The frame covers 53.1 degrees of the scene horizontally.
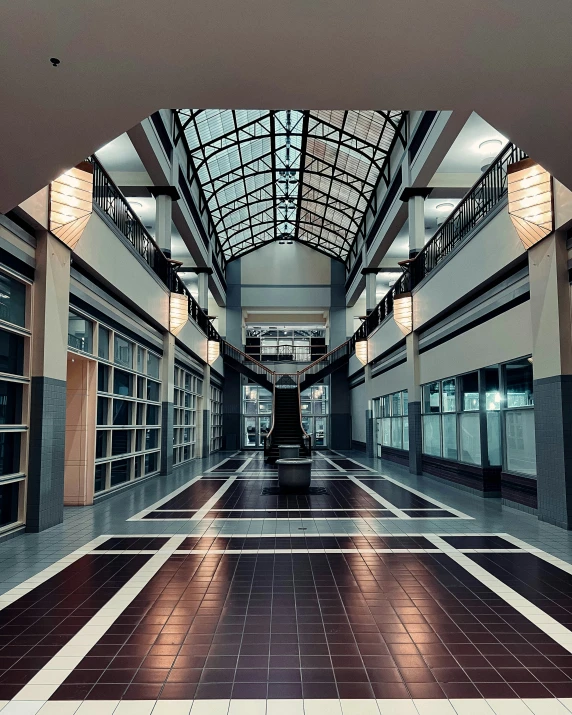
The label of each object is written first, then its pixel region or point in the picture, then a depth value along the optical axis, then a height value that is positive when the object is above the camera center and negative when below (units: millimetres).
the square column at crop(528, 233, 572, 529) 7141 +389
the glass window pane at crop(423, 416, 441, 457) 13008 -616
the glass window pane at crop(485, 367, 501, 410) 9789 +349
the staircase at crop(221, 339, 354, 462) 20422 +959
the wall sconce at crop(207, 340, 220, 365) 20234 +2108
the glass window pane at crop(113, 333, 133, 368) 10727 +1133
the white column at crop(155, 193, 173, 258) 14047 +4645
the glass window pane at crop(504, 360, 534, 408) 8523 +377
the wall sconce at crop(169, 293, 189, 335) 13992 +2414
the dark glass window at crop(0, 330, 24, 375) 6467 +666
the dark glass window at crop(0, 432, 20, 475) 6445 -485
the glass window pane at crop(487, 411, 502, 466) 9781 -515
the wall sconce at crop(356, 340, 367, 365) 20789 +2143
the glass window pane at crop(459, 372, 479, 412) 10648 +328
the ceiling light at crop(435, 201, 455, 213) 16297 +5834
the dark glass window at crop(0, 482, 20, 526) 6469 -1062
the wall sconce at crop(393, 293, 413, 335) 14023 +2416
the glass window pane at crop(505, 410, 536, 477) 8438 -524
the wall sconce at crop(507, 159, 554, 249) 7102 +2645
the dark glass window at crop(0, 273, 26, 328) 6441 +1278
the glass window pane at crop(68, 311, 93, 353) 8445 +1192
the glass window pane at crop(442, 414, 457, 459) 11836 -576
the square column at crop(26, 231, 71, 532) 6941 +282
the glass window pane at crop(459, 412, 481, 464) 10510 -559
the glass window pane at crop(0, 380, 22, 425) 6465 +84
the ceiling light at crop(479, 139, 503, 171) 12383 +5749
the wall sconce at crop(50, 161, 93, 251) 7000 +2579
